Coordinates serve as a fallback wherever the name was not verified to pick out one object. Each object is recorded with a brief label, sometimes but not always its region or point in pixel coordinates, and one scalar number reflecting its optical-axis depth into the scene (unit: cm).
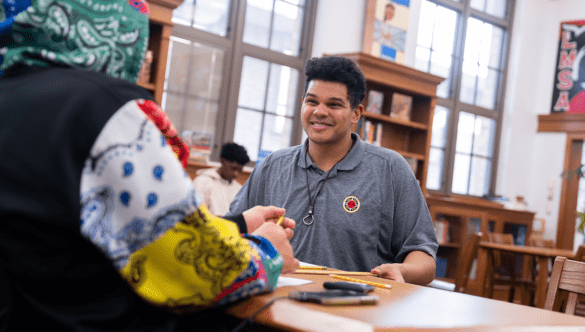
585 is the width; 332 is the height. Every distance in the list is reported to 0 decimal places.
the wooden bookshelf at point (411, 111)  584
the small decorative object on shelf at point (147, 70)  427
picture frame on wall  647
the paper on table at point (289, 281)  120
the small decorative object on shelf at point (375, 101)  595
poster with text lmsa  808
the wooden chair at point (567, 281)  185
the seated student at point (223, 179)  469
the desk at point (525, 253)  513
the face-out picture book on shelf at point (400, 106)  613
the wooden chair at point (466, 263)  557
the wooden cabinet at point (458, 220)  671
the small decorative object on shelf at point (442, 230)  678
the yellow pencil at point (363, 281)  138
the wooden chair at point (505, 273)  568
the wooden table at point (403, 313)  87
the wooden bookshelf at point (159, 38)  423
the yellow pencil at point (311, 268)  159
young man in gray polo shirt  208
